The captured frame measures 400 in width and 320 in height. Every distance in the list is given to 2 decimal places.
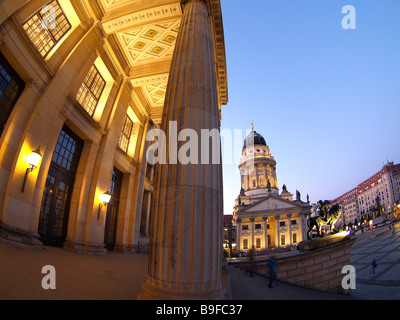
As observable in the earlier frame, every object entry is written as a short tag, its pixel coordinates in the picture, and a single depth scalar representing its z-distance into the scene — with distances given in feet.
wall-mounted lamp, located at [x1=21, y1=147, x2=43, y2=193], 26.27
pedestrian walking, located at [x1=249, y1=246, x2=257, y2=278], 34.99
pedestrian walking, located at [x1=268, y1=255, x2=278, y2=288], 30.74
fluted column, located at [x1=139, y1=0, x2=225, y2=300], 14.71
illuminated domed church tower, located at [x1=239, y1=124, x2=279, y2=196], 272.51
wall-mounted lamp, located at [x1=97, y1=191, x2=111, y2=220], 40.75
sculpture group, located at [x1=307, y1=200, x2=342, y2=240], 56.39
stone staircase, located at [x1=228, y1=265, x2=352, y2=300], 24.43
